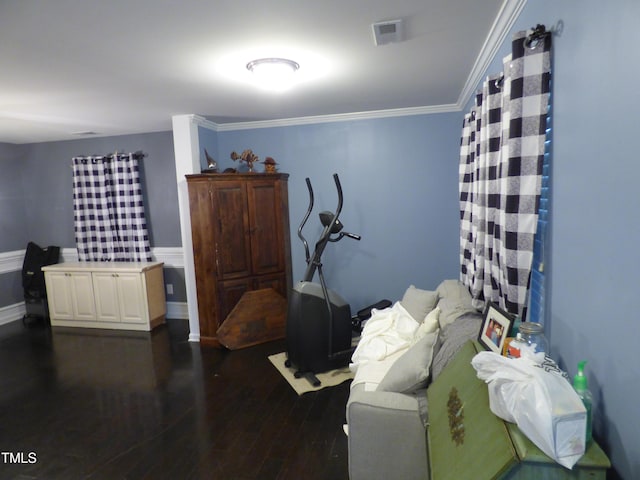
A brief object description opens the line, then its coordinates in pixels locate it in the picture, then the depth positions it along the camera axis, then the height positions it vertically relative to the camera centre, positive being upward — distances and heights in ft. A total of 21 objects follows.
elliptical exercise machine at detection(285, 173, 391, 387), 9.95 -3.66
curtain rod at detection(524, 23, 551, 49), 4.31 +1.82
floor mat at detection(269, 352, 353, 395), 9.51 -4.96
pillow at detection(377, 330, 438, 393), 5.91 -2.96
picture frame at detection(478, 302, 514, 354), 4.70 -1.88
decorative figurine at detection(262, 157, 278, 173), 13.19 +1.23
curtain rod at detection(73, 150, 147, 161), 15.03 +2.06
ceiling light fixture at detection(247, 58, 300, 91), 7.40 +2.72
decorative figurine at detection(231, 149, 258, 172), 13.13 +1.55
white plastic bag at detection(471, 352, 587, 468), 2.99 -1.87
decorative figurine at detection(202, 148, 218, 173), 12.42 +1.26
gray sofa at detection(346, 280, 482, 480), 5.39 -3.43
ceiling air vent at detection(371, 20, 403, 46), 6.03 +2.81
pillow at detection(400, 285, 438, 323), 9.10 -2.83
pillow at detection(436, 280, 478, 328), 7.54 -2.45
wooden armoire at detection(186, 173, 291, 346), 11.93 -1.29
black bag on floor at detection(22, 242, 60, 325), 15.58 -3.14
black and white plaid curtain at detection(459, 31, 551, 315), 4.45 +0.35
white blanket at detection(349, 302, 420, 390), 7.35 -3.42
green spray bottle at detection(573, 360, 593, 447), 3.15 -1.84
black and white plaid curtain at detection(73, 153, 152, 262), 15.07 -0.15
